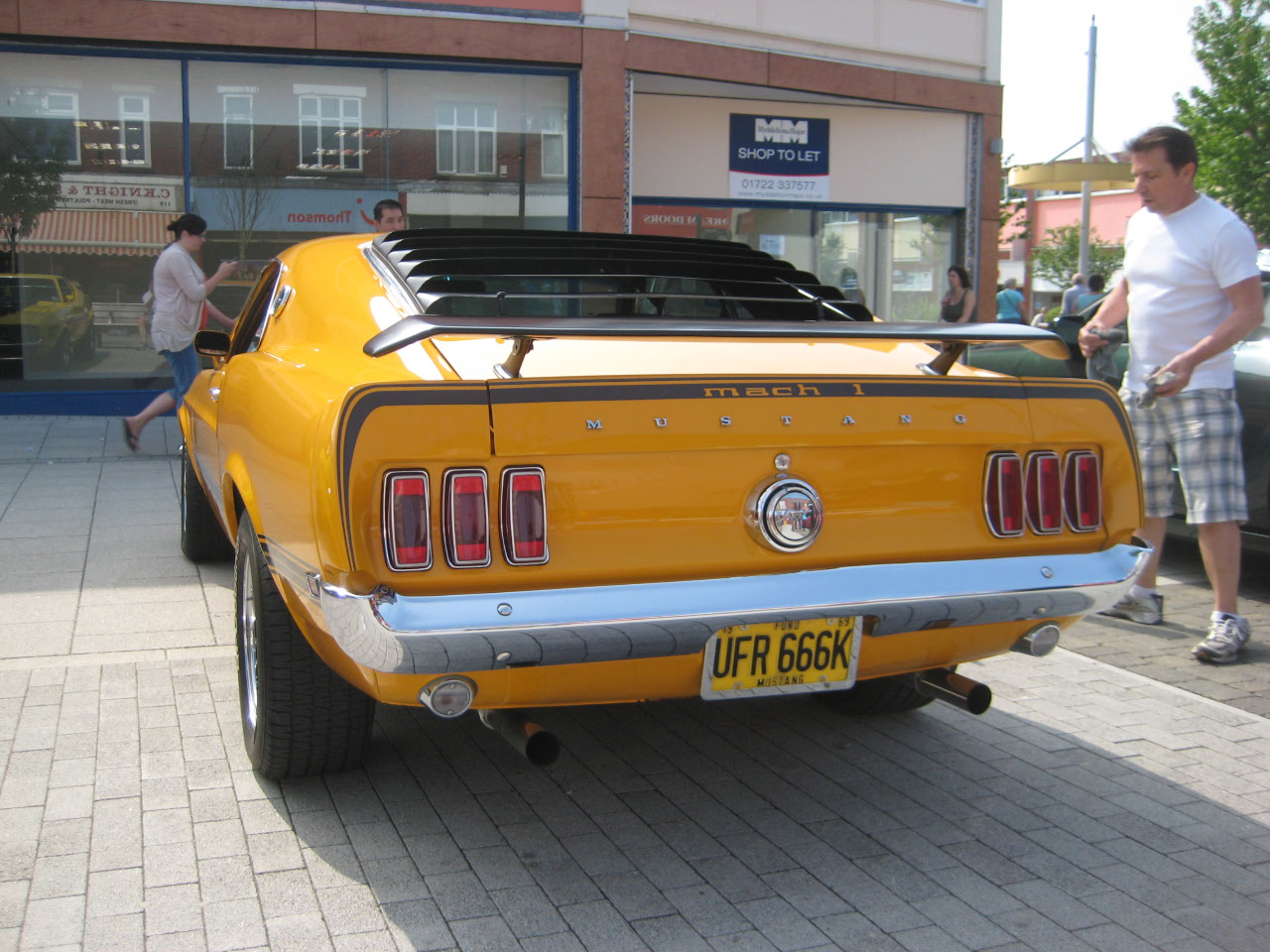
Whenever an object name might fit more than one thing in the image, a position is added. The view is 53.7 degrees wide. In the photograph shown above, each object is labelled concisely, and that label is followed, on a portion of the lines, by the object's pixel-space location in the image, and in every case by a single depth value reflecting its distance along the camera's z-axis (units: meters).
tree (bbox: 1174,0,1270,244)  23.91
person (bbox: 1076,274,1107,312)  19.58
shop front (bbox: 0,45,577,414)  11.91
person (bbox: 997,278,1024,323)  16.95
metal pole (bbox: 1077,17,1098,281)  26.91
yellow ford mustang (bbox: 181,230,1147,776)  2.71
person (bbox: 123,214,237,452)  9.02
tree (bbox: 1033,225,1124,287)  49.22
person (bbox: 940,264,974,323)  13.12
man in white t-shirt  4.98
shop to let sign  14.65
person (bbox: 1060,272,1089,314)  20.44
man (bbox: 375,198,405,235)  7.89
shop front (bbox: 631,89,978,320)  14.30
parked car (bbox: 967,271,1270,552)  5.92
